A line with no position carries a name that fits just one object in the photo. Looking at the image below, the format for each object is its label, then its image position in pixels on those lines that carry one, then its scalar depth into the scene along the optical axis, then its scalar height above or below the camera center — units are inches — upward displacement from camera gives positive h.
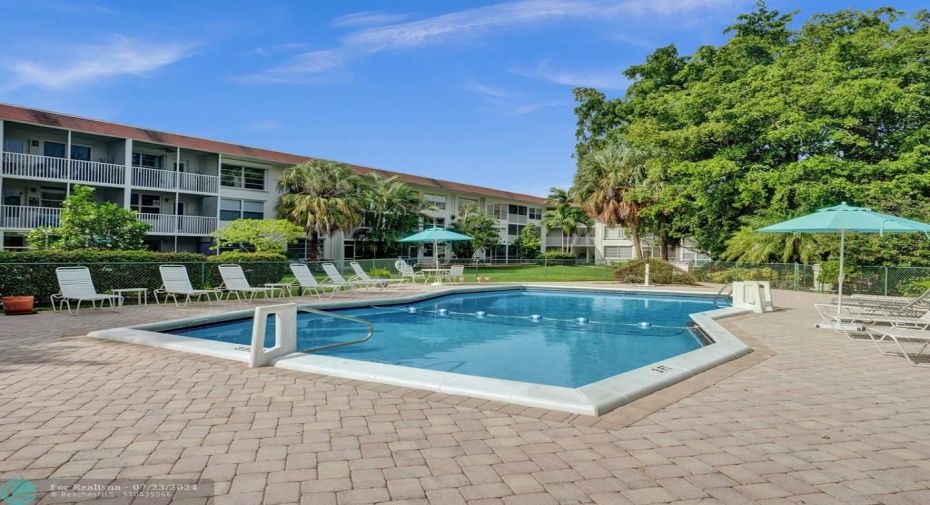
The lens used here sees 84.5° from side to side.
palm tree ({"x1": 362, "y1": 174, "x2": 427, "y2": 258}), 1268.5 +97.8
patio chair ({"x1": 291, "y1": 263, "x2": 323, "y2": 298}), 589.3 -36.0
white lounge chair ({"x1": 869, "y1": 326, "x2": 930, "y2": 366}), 249.7 -36.0
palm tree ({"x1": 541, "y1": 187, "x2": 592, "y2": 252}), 1679.4 +131.7
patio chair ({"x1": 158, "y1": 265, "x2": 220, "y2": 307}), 476.4 -37.7
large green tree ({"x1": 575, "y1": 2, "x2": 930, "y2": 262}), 755.4 +226.2
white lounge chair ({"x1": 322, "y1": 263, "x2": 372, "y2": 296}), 628.7 -40.0
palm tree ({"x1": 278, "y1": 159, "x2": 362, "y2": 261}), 1051.3 +100.2
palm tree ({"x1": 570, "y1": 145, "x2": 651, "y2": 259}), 1137.4 +160.7
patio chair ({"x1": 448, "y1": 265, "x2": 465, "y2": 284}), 893.2 -39.4
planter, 390.9 -51.6
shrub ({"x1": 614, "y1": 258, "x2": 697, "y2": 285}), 868.0 -27.9
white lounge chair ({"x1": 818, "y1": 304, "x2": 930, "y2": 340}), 313.2 -41.1
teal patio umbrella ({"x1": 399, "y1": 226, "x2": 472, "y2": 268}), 869.2 +23.5
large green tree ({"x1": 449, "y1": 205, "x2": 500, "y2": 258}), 1518.2 +66.4
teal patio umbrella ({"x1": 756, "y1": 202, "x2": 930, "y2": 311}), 359.3 +28.9
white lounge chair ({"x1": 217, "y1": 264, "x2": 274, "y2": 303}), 520.7 -37.2
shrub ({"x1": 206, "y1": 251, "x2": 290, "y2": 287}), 585.6 -25.9
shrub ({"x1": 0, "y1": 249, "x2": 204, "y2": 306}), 431.2 -26.7
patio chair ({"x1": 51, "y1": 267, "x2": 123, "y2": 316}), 418.6 -39.3
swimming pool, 180.2 -59.8
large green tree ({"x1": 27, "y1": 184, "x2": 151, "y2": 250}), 607.5 +14.1
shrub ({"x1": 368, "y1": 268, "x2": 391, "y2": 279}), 820.6 -40.0
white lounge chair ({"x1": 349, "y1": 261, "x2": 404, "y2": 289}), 713.0 -39.7
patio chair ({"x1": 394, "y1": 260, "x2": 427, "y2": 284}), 836.3 -36.4
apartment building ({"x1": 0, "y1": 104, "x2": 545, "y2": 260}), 828.6 +121.0
